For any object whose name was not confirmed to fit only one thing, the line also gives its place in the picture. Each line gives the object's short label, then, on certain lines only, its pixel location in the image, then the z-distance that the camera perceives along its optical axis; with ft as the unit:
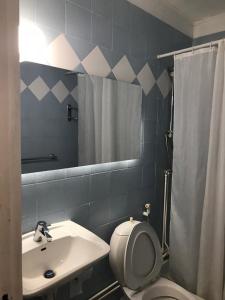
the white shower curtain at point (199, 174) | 5.60
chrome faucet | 4.01
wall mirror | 4.23
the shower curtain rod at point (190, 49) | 5.59
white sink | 3.81
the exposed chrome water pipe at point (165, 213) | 7.13
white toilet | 4.99
